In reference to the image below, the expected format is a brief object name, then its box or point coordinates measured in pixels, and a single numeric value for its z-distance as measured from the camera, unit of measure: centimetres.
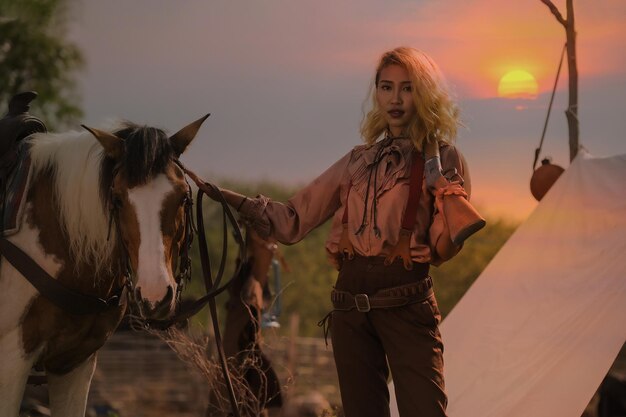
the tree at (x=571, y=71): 549
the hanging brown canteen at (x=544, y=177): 546
